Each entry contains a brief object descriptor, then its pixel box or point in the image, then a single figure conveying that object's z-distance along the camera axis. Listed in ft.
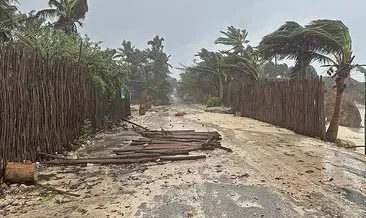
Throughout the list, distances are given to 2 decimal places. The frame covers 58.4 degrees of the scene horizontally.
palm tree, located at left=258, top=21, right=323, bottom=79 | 47.24
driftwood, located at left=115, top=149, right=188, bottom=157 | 21.41
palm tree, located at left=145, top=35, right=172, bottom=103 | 155.63
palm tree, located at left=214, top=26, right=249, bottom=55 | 109.60
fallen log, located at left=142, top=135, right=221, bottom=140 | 27.78
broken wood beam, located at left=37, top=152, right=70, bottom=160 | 19.72
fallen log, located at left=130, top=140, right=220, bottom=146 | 25.05
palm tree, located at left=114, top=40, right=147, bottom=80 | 150.61
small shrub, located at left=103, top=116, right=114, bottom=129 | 36.55
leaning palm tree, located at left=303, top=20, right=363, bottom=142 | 33.63
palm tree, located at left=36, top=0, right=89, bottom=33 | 67.09
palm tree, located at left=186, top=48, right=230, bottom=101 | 100.63
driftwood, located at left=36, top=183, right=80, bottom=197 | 13.88
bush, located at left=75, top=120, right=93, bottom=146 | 26.80
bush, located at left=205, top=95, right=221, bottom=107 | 99.75
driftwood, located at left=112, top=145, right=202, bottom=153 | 22.67
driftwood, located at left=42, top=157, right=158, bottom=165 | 19.12
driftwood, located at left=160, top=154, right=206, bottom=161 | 20.06
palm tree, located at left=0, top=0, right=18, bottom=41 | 53.92
